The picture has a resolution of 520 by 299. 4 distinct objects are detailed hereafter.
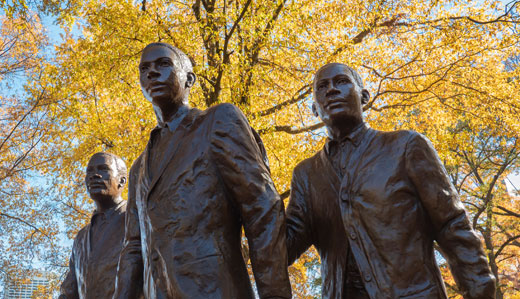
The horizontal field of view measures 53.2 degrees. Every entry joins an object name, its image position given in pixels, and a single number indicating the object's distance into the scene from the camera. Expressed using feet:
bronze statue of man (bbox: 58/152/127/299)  12.47
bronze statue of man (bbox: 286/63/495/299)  7.75
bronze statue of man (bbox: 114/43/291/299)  6.96
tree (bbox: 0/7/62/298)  41.63
